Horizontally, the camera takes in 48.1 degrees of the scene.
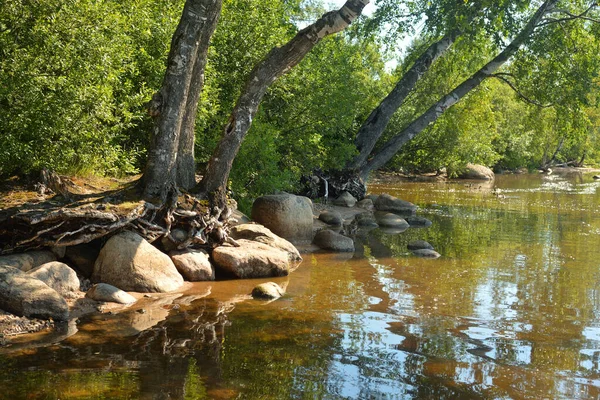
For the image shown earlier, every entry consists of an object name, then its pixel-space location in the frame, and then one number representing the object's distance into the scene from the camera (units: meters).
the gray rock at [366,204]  20.81
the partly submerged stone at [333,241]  13.54
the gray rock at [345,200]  20.58
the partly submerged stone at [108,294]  8.52
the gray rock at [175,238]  10.49
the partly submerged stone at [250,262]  10.59
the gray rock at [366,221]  17.52
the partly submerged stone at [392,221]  17.44
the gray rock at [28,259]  8.45
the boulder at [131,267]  9.18
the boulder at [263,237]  11.93
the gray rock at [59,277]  8.35
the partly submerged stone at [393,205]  20.59
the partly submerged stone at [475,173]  38.44
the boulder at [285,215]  13.84
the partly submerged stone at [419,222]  18.09
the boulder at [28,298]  7.42
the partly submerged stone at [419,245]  13.91
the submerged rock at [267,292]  9.30
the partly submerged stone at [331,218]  16.89
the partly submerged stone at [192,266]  10.23
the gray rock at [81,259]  9.51
